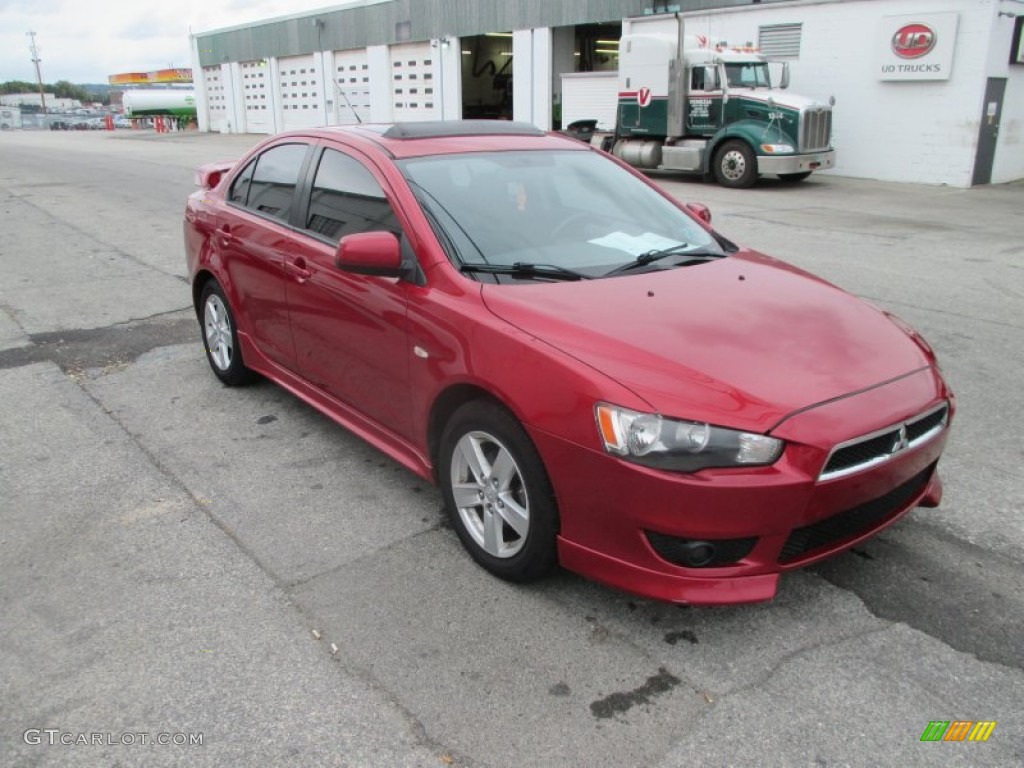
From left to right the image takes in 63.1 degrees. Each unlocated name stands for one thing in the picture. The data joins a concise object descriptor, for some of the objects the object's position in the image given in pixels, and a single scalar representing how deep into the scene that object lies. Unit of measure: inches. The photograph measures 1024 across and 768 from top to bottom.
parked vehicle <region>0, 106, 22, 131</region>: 3063.5
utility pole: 3920.5
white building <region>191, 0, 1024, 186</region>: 669.9
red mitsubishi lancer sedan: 102.0
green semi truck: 646.5
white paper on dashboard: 145.9
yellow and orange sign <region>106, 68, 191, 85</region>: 3777.1
